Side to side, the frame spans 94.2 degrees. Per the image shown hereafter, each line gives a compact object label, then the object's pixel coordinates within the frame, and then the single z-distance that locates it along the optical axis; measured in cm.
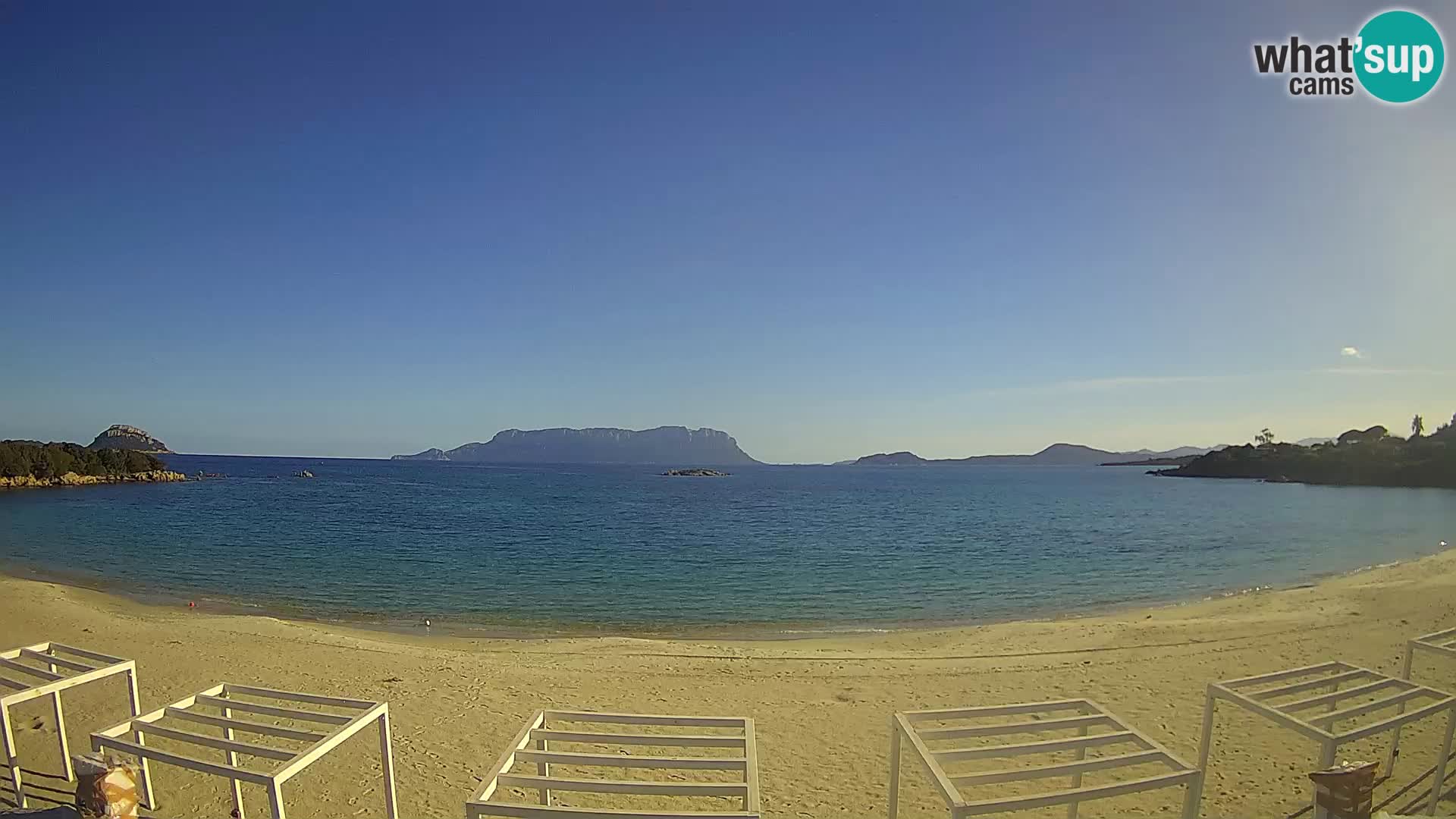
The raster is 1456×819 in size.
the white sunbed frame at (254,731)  367
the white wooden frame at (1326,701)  436
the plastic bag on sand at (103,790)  293
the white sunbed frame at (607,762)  328
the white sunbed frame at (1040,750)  342
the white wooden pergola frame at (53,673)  476
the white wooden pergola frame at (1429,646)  571
